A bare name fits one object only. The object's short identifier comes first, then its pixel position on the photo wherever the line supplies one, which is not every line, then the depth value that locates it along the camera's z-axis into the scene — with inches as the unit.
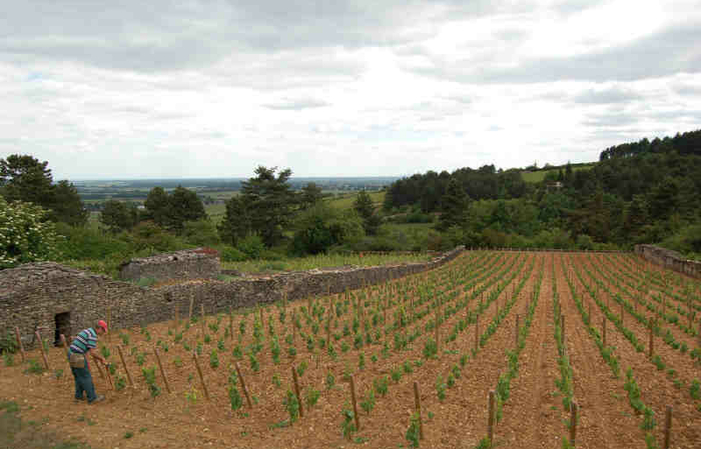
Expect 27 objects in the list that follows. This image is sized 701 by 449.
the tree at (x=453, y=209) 2758.4
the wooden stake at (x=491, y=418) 272.7
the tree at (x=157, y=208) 2541.8
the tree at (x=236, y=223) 2442.2
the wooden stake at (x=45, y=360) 436.3
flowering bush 699.4
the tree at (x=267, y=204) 2367.1
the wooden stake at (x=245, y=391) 340.2
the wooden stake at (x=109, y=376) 397.6
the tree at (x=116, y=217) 2591.0
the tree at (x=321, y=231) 2076.8
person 356.8
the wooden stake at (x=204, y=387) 366.9
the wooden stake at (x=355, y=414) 301.9
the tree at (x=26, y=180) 1688.0
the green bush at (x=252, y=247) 1868.8
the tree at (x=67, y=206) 1880.2
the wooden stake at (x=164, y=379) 381.7
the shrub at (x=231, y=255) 1710.1
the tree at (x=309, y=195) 2747.3
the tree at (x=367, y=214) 2783.0
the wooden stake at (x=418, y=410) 290.7
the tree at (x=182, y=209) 2566.4
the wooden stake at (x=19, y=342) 460.4
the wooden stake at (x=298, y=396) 327.6
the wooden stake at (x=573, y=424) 267.9
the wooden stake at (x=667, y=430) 261.1
